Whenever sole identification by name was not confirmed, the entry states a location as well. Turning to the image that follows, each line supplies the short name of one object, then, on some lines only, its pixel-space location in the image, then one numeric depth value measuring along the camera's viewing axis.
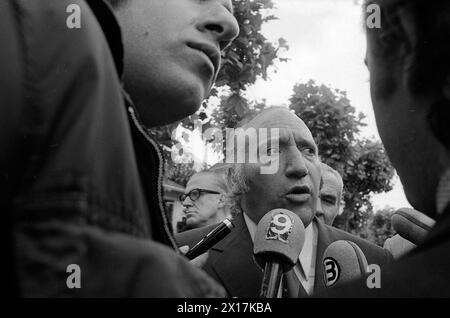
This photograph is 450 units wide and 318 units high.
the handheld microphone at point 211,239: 0.75
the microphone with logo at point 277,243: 0.63
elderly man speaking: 0.93
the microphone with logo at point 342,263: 0.60
